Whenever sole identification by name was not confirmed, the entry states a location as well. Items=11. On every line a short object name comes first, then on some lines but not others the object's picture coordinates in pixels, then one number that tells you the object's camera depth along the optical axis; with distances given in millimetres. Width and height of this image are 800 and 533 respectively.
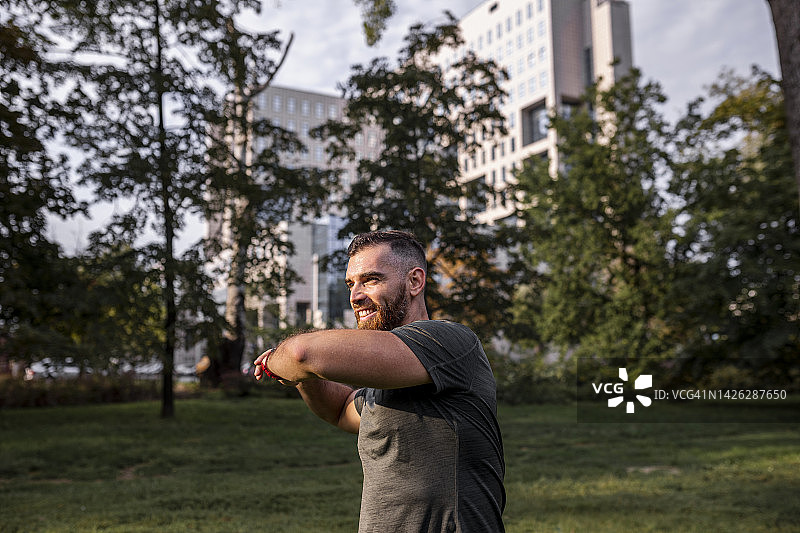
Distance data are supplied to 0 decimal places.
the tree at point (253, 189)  15148
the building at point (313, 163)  69188
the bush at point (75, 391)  20250
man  1776
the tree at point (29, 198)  12930
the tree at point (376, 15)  11498
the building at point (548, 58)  64750
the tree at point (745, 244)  18047
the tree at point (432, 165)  12914
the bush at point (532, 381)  22875
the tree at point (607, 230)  24719
